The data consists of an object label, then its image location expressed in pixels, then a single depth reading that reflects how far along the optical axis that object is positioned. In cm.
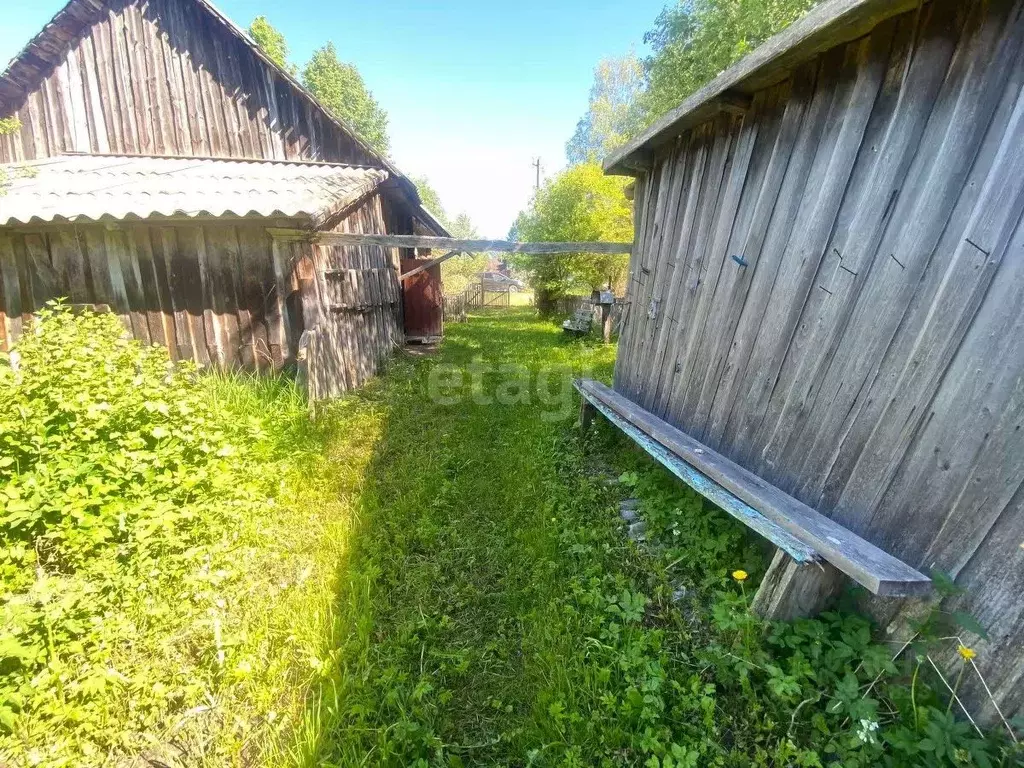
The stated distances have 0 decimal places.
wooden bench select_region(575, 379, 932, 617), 153
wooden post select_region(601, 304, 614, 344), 1116
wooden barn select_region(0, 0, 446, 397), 488
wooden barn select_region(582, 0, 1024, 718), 146
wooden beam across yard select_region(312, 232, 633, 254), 473
